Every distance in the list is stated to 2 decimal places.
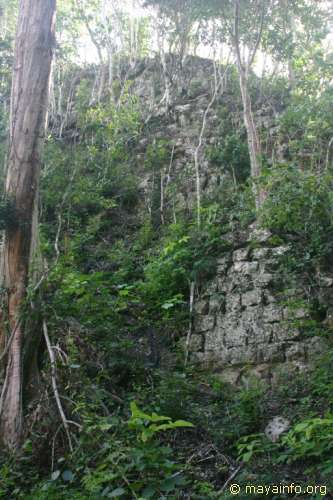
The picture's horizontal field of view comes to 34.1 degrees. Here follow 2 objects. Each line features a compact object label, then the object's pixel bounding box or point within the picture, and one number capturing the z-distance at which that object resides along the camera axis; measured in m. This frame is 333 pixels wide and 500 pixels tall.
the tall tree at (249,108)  10.37
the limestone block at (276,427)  5.67
